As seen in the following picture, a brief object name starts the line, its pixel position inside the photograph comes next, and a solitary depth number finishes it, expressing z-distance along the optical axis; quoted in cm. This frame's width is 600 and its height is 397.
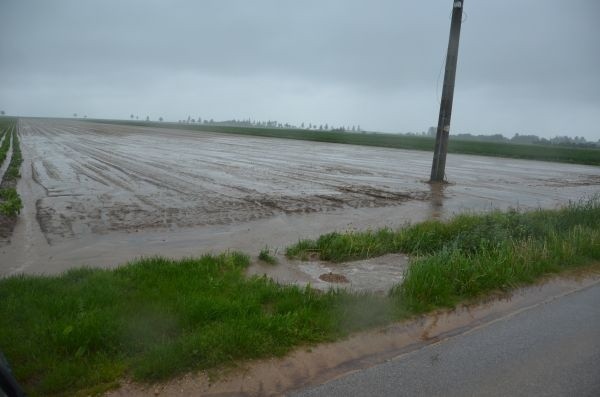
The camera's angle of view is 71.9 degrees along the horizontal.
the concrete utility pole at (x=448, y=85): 1542
